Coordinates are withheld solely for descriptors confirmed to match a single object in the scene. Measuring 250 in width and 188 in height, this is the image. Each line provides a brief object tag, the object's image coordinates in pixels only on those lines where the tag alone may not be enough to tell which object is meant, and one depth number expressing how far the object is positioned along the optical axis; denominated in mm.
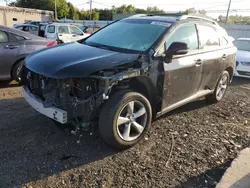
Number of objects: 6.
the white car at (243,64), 6114
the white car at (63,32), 10108
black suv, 2272
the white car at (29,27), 11793
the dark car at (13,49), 4294
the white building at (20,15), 22175
